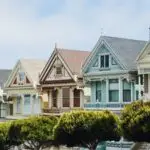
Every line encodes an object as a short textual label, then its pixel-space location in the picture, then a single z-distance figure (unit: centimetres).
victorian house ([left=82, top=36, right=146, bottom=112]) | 5664
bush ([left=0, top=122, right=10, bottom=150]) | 5981
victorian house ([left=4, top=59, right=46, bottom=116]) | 6900
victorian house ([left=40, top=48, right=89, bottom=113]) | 6278
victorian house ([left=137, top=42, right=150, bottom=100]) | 5353
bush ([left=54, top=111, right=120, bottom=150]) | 4919
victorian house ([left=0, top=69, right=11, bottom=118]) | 7469
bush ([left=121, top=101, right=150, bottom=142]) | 4378
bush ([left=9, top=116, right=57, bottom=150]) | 5600
